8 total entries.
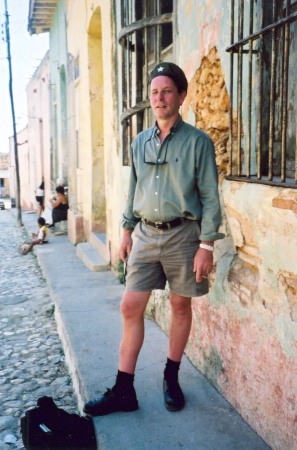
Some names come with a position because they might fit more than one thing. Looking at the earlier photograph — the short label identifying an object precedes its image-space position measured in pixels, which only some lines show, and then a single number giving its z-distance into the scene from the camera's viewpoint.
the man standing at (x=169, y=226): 2.46
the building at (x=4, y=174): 47.16
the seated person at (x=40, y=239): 9.07
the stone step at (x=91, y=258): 6.35
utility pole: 16.61
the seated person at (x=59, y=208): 10.41
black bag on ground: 2.48
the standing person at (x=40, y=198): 14.81
